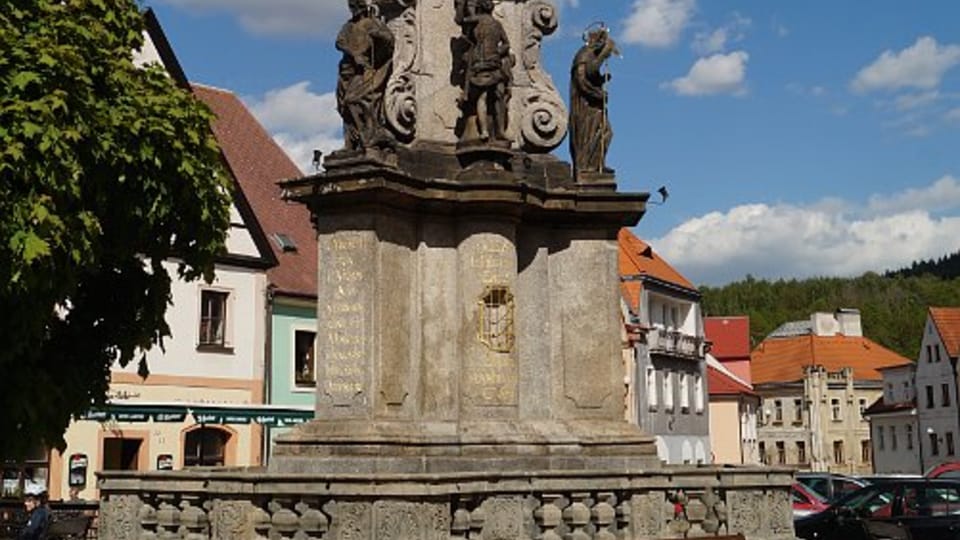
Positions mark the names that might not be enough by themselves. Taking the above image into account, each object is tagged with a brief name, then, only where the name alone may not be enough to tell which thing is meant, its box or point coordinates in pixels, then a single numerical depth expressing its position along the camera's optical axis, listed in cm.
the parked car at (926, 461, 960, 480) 3170
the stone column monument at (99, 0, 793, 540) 1034
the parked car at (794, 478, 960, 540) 1558
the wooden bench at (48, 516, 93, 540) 1886
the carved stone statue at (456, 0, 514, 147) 1264
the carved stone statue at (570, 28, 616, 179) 1346
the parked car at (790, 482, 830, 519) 2239
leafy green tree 1270
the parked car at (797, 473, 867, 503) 2564
